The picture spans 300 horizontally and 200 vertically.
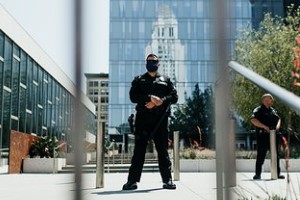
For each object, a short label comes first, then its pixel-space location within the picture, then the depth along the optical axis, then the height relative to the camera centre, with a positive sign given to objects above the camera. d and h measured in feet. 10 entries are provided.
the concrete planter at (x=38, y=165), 39.73 -0.93
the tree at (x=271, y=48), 65.62 +14.94
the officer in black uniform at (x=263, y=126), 18.75 +1.05
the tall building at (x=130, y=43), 134.51 +30.82
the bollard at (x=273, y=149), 18.91 +0.14
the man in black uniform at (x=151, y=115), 13.96 +1.08
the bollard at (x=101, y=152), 15.75 +0.04
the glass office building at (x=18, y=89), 54.60 +8.03
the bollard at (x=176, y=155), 22.13 -0.10
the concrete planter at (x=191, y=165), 35.78 -0.93
